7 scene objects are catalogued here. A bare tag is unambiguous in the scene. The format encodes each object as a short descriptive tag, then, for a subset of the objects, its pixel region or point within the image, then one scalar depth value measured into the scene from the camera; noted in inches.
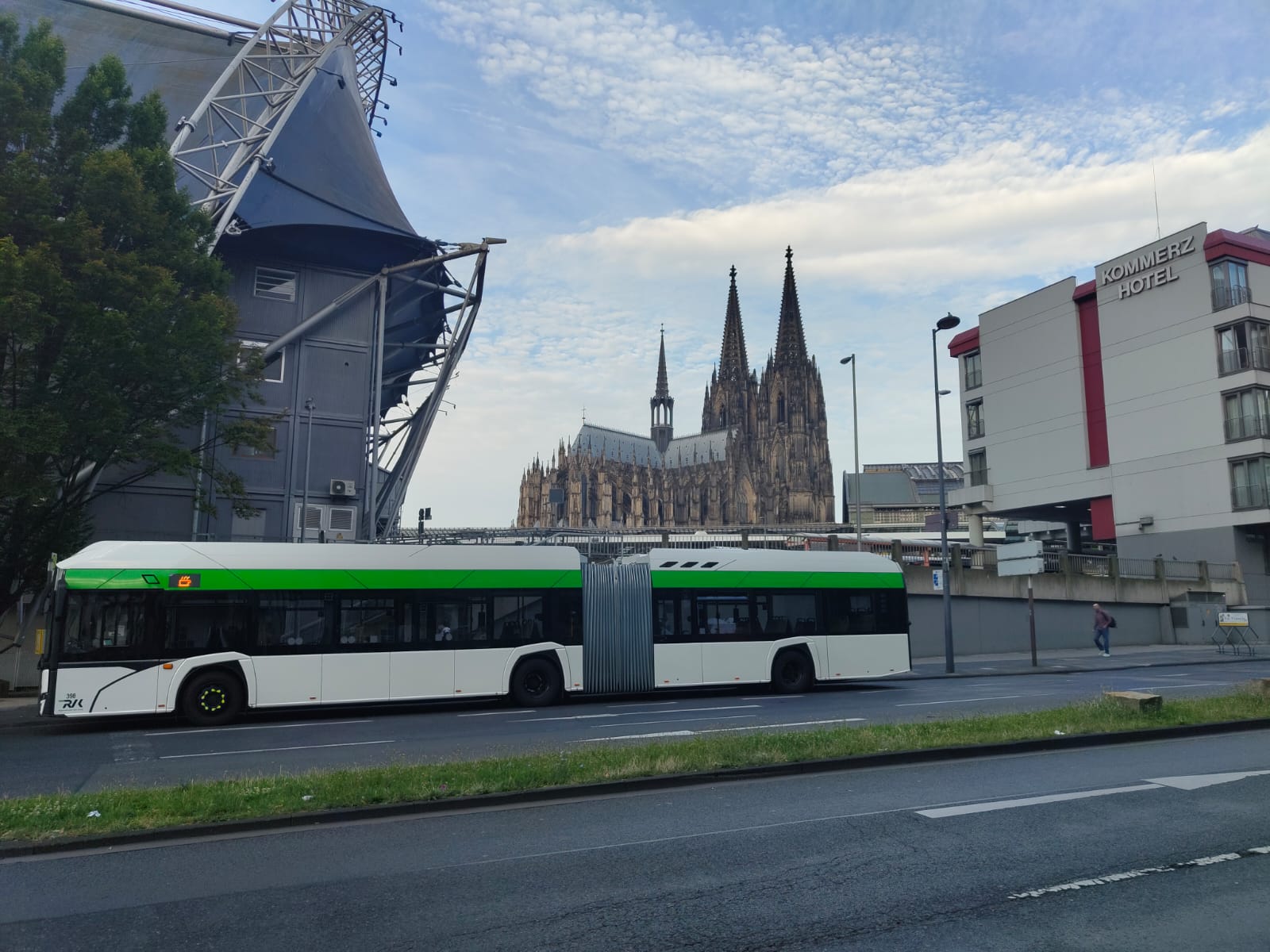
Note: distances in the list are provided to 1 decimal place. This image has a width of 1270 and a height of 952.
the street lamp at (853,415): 1381.6
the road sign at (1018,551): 1037.2
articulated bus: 623.5
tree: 709.9
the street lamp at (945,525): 1024.9
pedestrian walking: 1194.6
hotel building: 1620.3
